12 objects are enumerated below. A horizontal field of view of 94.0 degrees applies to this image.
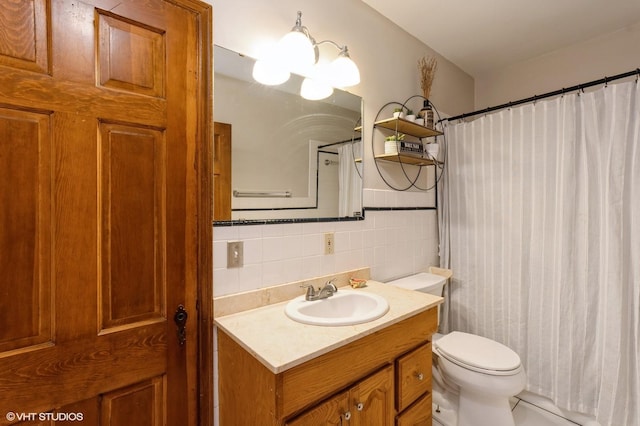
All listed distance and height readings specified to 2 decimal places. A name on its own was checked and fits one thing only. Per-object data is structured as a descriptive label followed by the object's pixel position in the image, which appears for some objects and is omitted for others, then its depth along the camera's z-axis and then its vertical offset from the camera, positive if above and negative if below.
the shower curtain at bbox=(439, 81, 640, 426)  1.51 -0.19
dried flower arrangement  2.03 +0.94
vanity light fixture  1.29 +0.67
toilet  1.43 -0.82
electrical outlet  1.53 -0.18
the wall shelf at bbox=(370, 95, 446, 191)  1.78 +0.37
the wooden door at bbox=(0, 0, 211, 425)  0.82 +0.01
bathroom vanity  0.89 -0.55
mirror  1.22 +0.28
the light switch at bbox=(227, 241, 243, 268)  1.22 -0.19
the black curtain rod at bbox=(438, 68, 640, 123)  1.46 +0.66
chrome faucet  1.34 -0.38
